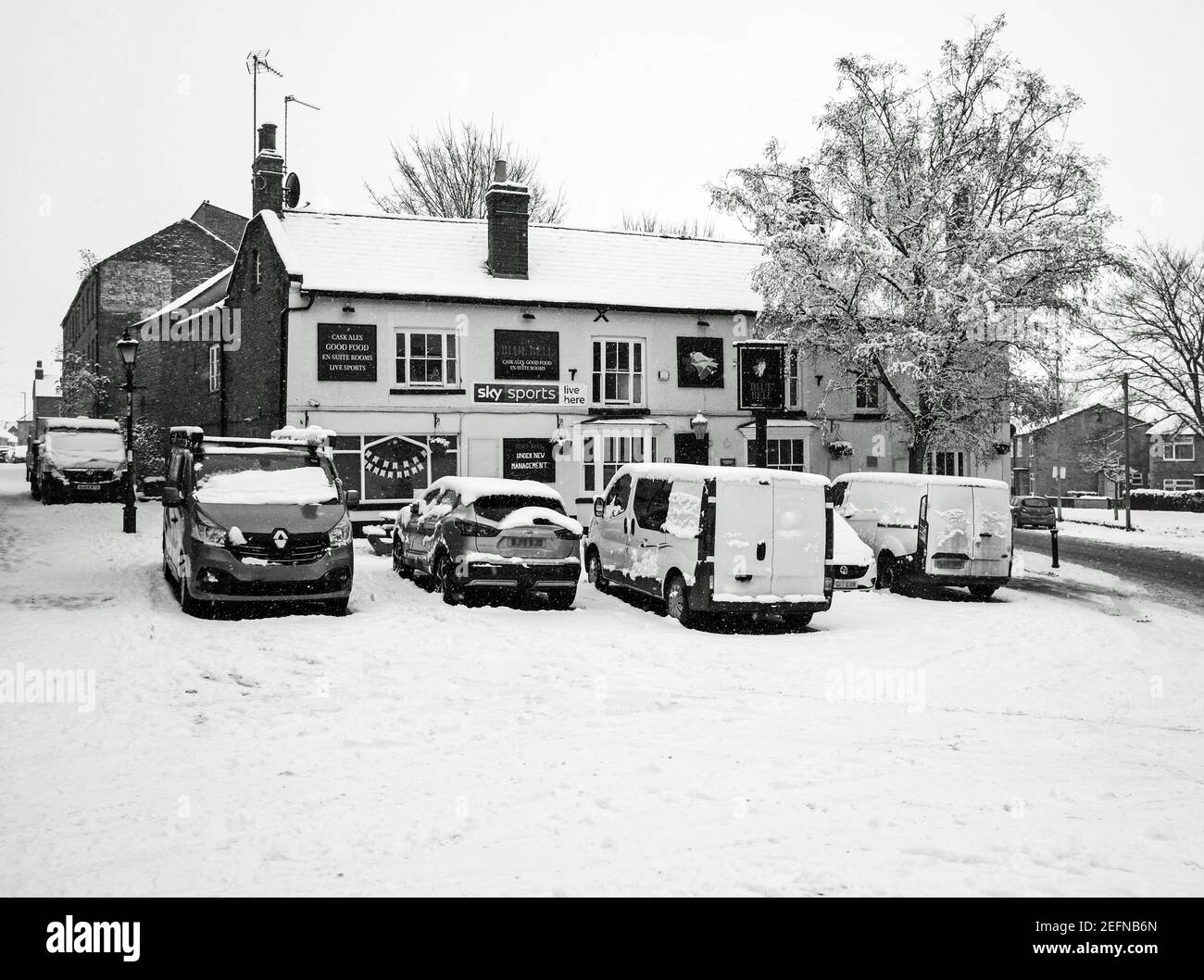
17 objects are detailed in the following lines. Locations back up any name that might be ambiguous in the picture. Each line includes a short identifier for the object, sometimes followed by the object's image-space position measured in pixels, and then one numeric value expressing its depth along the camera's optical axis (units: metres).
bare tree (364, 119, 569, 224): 42.72
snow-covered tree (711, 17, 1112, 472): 22.41
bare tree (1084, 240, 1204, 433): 35.41
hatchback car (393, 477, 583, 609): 12.84
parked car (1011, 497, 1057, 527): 34.25
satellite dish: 27.63
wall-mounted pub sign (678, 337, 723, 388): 25.91
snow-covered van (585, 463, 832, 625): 12.73
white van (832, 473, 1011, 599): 16.50
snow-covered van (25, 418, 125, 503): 25.53
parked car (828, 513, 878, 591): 15.91
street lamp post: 19.67
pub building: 23.02
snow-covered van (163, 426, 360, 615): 11.30
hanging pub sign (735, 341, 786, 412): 25.98
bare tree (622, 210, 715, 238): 50.06
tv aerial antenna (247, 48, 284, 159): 31.00
